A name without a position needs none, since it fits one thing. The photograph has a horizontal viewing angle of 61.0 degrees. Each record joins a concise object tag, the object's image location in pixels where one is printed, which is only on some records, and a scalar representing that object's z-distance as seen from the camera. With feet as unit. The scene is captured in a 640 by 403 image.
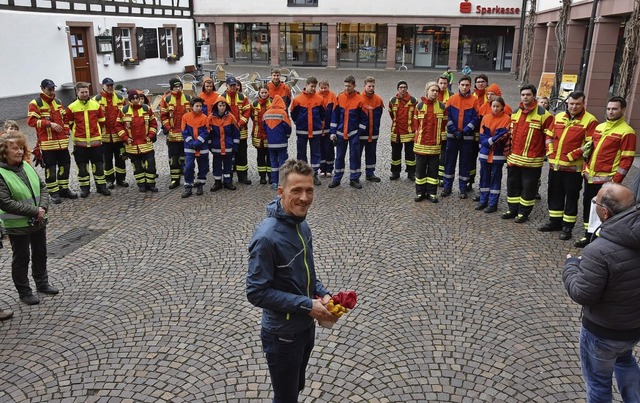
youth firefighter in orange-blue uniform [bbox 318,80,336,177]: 35.29
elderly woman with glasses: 18.43
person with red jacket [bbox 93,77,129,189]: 33.22
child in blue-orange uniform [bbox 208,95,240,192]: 33.42
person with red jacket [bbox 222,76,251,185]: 34.88
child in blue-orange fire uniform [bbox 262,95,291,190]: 33.30
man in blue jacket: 10.56
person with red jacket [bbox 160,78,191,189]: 34.58
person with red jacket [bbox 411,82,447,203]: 31.14
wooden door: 68.48
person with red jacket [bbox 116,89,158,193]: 32.71
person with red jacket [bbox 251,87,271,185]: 34.73
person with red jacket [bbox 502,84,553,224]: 27.27
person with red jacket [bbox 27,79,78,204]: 30.63
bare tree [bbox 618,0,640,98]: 41.24
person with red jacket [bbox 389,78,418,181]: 34.40
